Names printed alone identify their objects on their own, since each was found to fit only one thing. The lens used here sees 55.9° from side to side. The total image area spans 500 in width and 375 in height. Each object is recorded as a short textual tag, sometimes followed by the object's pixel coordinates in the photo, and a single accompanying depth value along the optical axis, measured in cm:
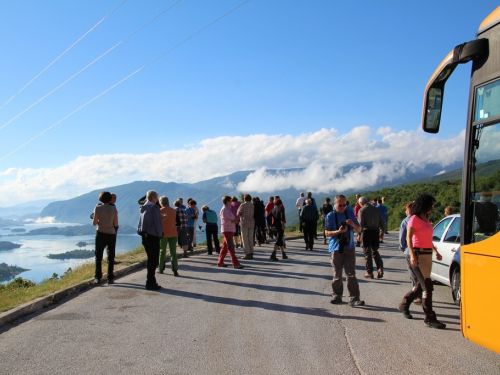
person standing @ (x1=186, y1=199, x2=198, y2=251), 1653
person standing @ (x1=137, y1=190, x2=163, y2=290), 991
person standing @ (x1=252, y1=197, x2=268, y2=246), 1784
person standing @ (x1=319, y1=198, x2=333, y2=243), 1775
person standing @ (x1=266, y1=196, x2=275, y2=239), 1812
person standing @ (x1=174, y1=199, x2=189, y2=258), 1491
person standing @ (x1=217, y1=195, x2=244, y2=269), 1269
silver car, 849
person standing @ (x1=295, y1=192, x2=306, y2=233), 2086
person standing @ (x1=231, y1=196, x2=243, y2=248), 1603
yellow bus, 425
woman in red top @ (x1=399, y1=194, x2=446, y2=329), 678
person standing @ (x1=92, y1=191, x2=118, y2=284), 1032
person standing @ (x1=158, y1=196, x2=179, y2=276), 1138
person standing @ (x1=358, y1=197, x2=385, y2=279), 1103
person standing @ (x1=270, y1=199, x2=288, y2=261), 1464
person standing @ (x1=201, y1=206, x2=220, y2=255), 1573
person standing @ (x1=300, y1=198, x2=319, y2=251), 1670
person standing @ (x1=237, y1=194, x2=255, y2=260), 1366
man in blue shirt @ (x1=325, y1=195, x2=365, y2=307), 803
